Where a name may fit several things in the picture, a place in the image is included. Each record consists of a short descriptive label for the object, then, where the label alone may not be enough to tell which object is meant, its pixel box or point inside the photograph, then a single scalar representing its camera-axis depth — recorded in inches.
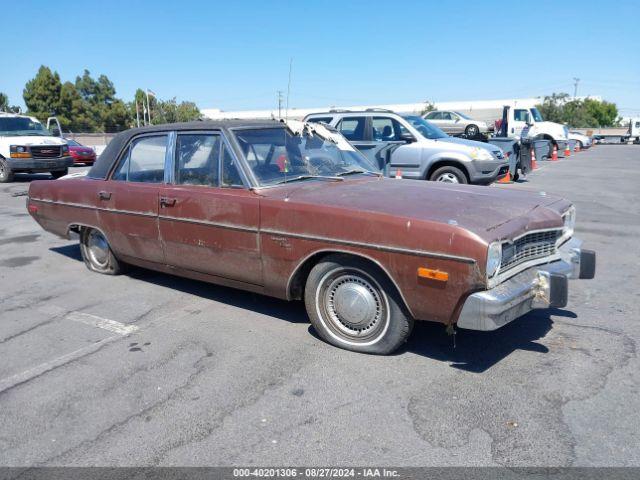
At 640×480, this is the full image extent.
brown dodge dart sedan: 131.7
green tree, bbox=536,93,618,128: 2568.9
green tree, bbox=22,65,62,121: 2137.1
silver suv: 412.8
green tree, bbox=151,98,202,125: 1846.7
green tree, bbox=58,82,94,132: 2176.1
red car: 864.9
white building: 2539.1
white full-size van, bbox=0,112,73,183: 614.5
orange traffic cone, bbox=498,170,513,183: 551.8
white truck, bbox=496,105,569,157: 975.6
